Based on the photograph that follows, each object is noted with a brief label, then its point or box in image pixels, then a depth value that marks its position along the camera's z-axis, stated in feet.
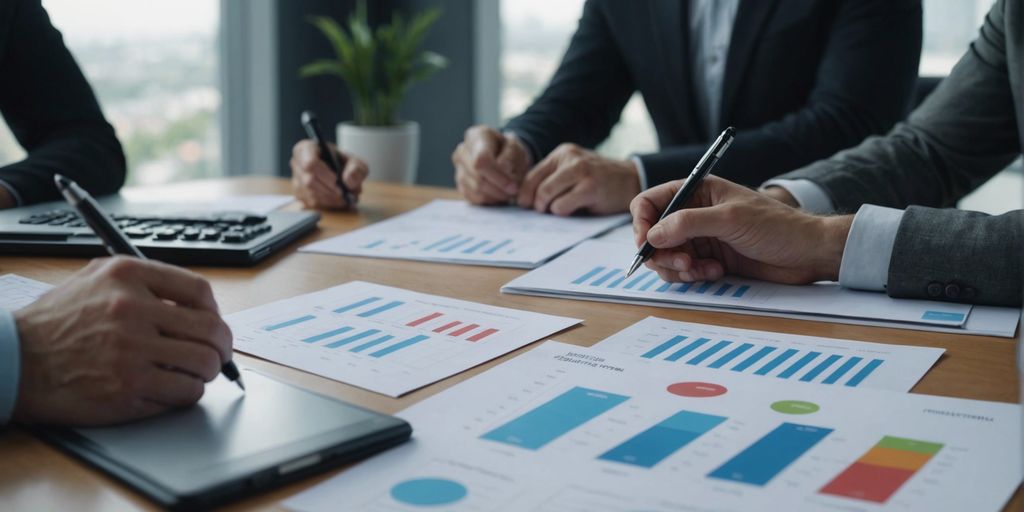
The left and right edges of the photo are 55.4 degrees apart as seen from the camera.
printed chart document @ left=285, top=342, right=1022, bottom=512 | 1.90
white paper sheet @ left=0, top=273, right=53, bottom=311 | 3.32
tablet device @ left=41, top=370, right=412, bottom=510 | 1.91
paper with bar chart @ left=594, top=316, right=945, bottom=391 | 2.65
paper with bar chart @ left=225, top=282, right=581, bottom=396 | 2.72
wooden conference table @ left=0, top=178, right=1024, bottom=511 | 1.96
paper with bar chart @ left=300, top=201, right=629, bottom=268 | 4.25
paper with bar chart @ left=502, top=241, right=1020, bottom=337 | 3.24
